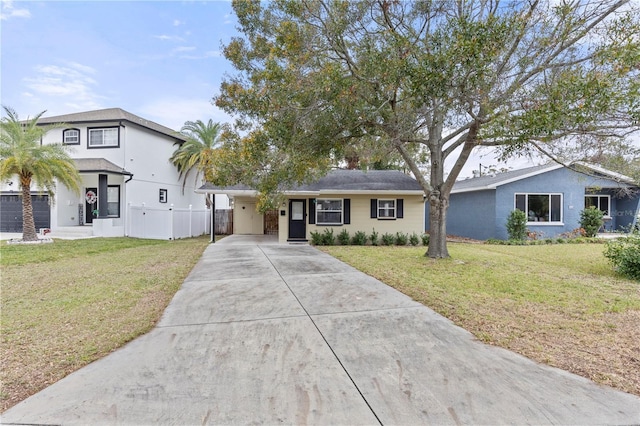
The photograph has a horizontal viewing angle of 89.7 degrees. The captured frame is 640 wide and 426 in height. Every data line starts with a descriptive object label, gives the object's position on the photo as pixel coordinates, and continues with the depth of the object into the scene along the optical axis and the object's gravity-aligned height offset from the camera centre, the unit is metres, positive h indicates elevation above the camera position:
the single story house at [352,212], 14.46 -0.05
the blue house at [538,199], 15.12 +0.57
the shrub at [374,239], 14.22 -1.24
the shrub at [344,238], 14.08 -1.19
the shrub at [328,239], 13.88 -1.22
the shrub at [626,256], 7.32 -1.06
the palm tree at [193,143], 19.55 +4.14
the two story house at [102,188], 15.31 +1.13
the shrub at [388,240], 14.20 -1.29
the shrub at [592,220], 14.84 -0.42
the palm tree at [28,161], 11.10 +1.76
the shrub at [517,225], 14.22 -0.62
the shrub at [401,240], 14.25 -1.29
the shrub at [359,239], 14.12 -1.24
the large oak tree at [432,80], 5.77 +2.71
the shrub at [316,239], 13.80 -1.21
